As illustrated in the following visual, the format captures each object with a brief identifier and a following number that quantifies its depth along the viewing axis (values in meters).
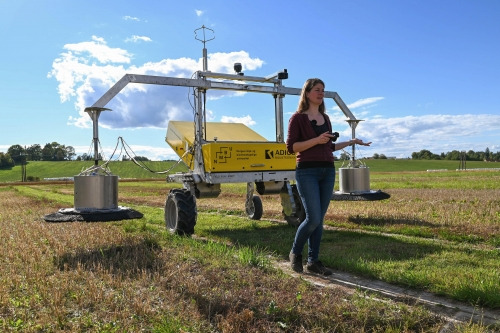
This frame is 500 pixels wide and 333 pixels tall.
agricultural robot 7.89
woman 4.82
